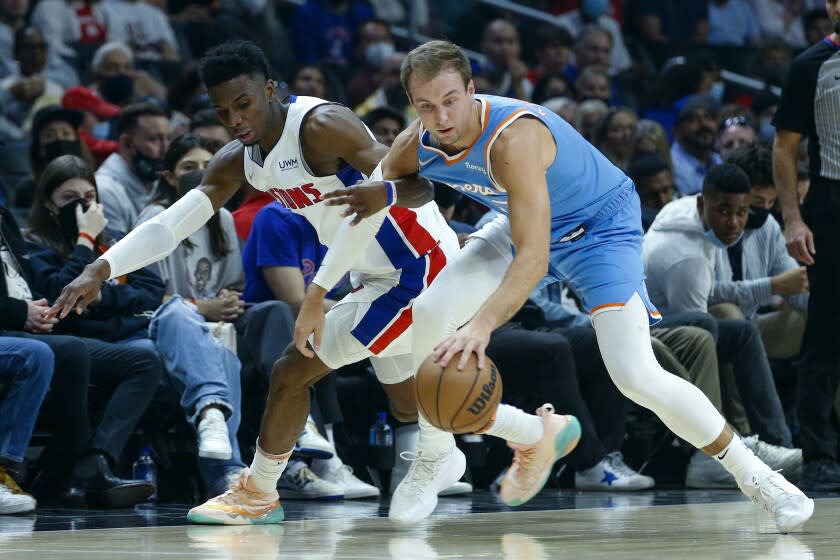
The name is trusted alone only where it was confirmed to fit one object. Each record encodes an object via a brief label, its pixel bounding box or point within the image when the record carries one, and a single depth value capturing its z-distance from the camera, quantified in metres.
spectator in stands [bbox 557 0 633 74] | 26.06
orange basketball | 7.58
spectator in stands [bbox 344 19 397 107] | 22.01
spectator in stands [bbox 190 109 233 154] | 15.17
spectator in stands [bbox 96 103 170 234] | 14.68
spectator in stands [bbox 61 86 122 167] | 17.56
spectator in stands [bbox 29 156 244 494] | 11.53
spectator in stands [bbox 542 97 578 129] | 19.89
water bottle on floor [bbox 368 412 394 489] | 13.05
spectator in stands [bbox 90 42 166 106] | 19.07
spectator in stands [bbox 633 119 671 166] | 17.62
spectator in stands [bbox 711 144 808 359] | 14.99
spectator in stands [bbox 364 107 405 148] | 15.61
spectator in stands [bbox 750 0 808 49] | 27.71
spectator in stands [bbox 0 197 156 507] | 11.16
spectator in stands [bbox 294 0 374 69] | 23.39
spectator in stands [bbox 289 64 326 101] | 20.02
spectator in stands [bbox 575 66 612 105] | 21.95
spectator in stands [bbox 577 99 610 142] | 19.89
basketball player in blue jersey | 8.13
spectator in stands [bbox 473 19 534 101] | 22.55
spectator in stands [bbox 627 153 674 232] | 16.11
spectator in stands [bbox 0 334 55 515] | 10.81
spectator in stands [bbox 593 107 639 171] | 18.07
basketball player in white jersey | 9.58
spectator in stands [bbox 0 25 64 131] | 18.42
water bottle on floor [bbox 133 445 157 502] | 11.99
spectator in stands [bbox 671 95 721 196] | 19.07
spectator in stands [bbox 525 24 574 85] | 24.22
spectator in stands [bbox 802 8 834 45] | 25.87
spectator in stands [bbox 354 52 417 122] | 20.36
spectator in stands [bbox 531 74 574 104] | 22.10
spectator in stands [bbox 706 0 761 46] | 27.37
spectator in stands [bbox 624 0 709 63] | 27.13
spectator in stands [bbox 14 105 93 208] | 14.92
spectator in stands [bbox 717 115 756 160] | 19.06
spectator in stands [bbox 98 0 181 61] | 21.49
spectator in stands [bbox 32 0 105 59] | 20.56
